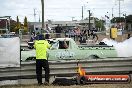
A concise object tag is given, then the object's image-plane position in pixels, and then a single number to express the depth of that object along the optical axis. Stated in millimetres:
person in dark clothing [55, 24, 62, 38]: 49775
